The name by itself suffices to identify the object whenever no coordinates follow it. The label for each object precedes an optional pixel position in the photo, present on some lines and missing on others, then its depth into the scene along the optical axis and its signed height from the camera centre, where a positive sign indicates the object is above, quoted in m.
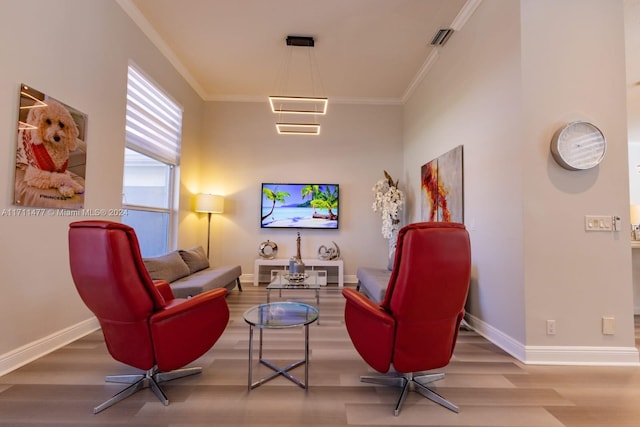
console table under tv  5.12 -0.67
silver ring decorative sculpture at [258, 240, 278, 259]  5.30 -0.44
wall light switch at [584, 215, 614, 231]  2.34 +0.07
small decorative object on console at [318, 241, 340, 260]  5.35 -0.48
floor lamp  5.04 +0.39
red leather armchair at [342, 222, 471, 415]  1.58 -0.45
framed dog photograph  2.16 +0.58
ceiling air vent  3.55 +2.42
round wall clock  2.32 +0.68
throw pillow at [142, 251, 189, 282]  3.13 -0.49
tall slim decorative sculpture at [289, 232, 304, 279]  3.67 -0.53
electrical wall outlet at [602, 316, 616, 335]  2.32 -0.75
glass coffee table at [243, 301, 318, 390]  1.90 -0.65
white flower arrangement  5.06 +0.44
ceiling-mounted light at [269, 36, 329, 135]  3.78 +2.39
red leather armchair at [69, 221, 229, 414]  1.59 -0.51
